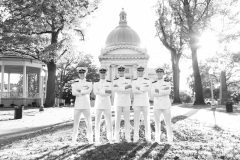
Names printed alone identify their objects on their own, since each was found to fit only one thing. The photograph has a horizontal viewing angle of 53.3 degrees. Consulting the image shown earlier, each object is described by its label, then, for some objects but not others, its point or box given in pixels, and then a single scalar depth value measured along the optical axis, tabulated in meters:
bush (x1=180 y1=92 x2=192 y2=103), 51.56
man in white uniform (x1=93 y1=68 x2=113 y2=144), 7.25
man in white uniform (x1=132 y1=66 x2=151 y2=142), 7.26
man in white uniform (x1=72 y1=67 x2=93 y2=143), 7.27
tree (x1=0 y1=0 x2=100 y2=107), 17.61
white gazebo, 30.14
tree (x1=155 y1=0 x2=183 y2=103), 28.41
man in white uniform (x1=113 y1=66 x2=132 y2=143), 7.25
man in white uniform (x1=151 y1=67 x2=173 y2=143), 7.25
